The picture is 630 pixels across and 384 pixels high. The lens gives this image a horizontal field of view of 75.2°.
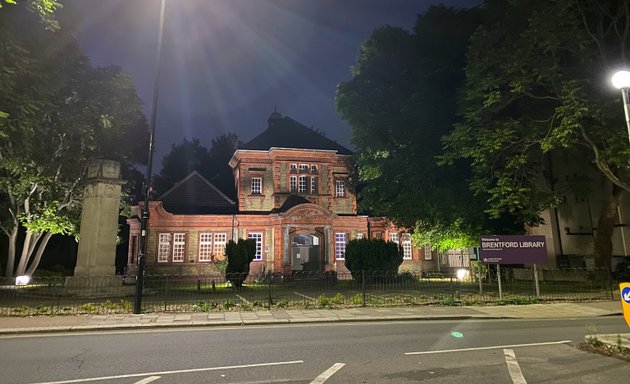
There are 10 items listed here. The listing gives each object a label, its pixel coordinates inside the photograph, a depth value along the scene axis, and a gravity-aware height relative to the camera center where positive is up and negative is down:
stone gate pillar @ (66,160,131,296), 18.95 +1.41
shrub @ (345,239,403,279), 25.00 +0.19
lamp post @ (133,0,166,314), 13.63 +2.30
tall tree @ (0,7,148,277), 16.58 +7.30
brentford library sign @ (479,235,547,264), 18.31 +0.36
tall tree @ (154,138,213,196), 58.84 +14.64
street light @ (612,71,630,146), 8.84 +3.72
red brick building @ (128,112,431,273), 32.59 +3.72
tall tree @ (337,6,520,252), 26.30 +9.32
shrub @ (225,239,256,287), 24.34 +0.30
